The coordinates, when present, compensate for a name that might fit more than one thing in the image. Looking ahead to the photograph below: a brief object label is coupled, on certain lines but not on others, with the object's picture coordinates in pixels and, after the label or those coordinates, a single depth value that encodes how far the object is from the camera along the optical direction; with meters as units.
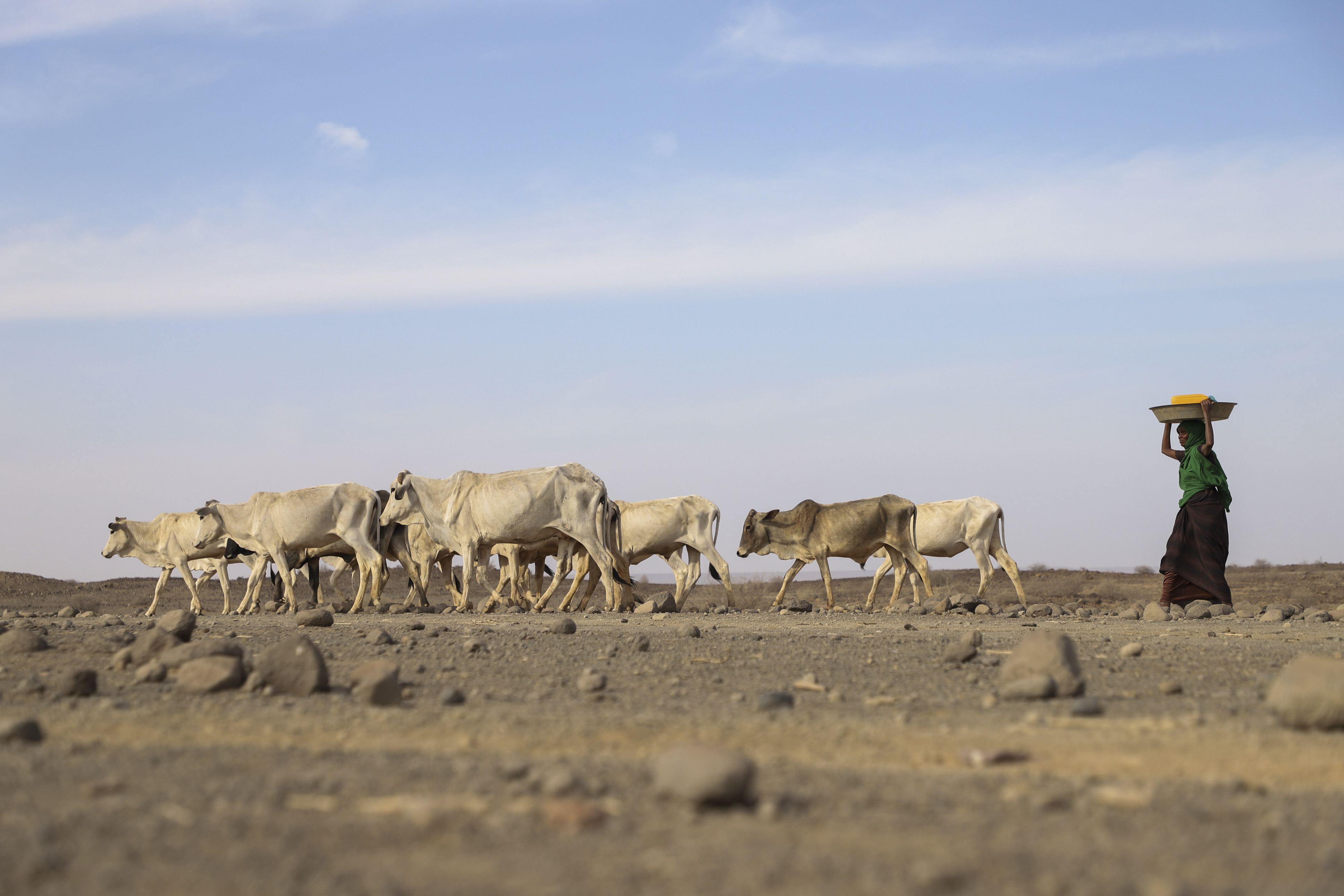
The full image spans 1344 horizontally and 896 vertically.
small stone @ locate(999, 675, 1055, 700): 6.67
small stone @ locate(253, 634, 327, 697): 6.81
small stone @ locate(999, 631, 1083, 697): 6.94
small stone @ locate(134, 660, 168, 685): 7.38
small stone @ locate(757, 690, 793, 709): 6.51
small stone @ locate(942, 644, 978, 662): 9.05
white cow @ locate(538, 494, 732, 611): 23.95
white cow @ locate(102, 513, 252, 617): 25.89
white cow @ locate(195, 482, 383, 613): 21.77
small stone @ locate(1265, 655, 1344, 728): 5.44
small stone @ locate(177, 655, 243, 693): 6.89
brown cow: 23.72
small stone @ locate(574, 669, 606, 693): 7.22
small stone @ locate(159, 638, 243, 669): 7.58
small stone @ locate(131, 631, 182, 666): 8.26
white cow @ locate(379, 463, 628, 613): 20.41
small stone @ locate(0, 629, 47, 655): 9.20
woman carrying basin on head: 16.95
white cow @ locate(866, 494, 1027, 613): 26.12
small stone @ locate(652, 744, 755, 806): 3.77
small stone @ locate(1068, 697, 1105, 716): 6.17
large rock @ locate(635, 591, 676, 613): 18.05
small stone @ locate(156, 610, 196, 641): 9.42
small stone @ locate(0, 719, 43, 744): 5.14
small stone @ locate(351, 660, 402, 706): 6.42
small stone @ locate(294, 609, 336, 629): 12.68
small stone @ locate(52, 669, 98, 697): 6.88
